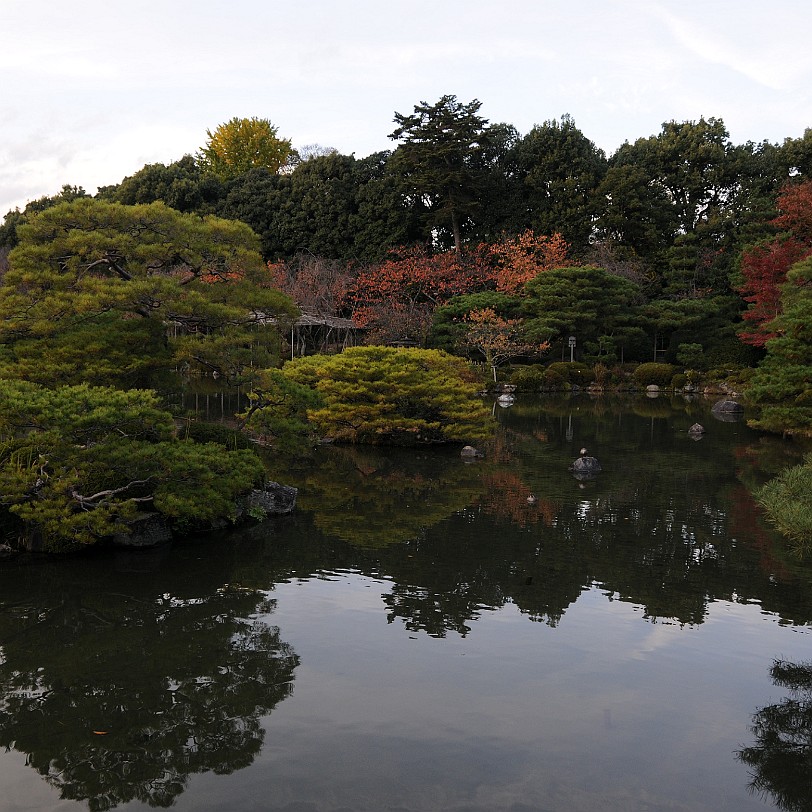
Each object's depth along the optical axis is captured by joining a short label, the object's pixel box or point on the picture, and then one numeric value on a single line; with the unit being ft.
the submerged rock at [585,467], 49.56
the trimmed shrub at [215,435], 38.59
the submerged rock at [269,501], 37.24
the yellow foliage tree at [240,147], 184.75
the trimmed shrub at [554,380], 110.52
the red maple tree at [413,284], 120.37
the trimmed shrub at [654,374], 114.01
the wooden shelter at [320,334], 111.86
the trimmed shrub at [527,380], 107.45
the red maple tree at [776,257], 100.07
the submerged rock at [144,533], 32.32
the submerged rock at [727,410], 82.00
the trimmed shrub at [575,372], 112.27
